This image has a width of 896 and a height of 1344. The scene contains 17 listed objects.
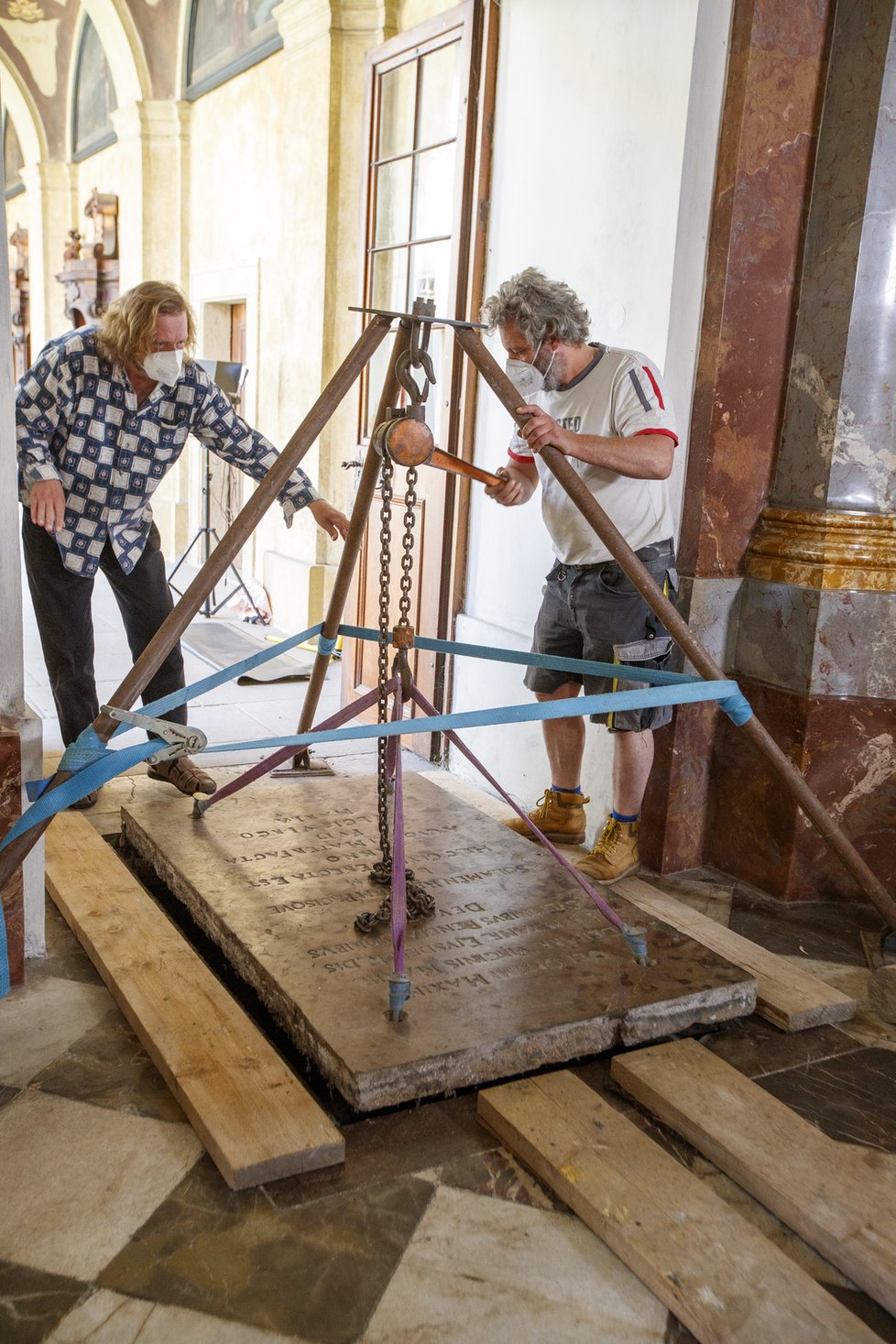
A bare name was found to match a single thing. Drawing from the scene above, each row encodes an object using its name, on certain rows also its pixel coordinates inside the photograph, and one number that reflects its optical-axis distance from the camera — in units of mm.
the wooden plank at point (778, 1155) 1882
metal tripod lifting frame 2480
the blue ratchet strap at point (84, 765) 2262
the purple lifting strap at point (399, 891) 2328
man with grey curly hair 3123
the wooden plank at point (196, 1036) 2047
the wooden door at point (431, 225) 4457
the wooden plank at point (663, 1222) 1727
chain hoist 2473
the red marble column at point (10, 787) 2537
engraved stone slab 2338
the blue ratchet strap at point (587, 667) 2742
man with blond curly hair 3428
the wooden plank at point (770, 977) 2691
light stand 7426
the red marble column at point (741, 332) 3246
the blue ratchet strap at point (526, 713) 2404
